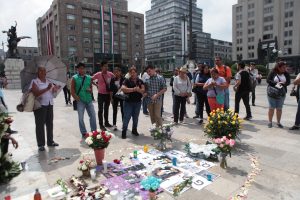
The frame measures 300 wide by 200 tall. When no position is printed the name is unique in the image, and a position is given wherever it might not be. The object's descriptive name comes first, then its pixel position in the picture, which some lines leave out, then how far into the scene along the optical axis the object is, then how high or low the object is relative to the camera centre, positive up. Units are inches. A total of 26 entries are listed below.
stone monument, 1294.3 +79.8
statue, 1307.9 +207.4
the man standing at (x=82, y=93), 242.1 -15.7
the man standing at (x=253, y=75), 429.3 +1.1
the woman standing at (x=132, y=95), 242.8 -18.2
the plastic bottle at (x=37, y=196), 115.2 -55.5
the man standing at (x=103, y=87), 281.6 -12.1
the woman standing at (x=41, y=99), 211.2 -18.7
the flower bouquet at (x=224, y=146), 156.8 -44.8
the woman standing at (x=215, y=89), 266.1 -14.3
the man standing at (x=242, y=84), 307.3 -10.4
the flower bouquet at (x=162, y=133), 200.8 -46.5
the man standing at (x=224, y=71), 296.9 +6.0
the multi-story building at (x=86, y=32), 2669.8 +539.3
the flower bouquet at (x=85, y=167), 153.9 -56.4
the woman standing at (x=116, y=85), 286.8 -9.9
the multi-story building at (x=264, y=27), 2770.7 +601.9
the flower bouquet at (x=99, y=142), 169.6 -44.6
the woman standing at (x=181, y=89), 294.0 -15.3
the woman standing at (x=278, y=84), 265.1 -9.2
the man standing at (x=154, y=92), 254.5 -16.0
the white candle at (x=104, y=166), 161.5 -58.5
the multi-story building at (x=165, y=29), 4564.5 +927.7
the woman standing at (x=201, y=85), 307.0 -11.7
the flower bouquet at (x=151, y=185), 110.3 -48.9
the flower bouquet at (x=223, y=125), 190.1 -38.3
